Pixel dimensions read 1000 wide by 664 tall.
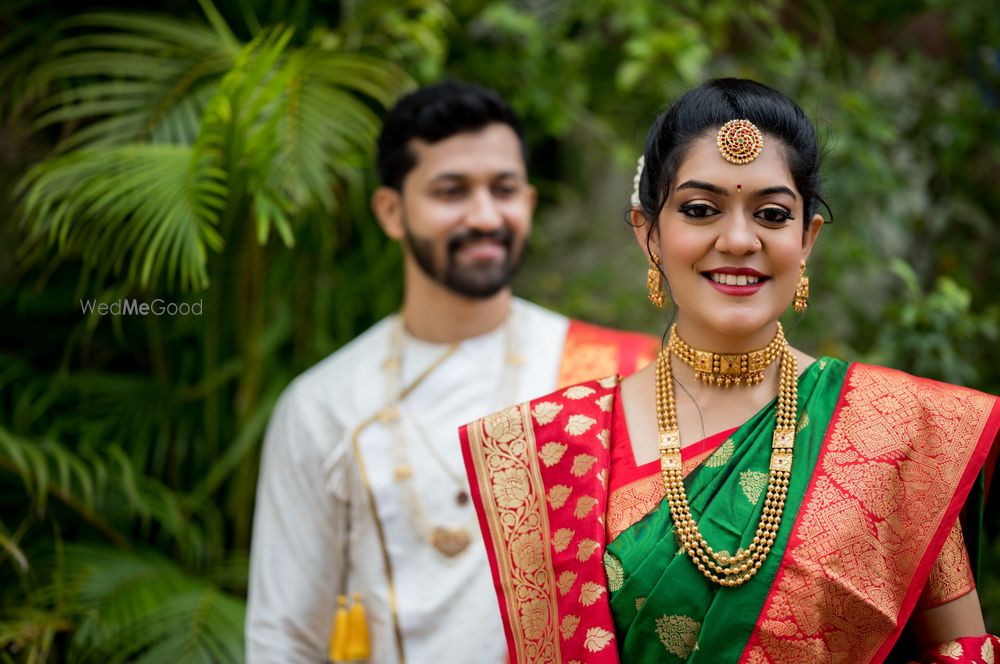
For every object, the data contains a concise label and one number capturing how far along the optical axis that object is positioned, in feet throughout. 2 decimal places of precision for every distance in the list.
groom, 7.32
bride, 4.40
